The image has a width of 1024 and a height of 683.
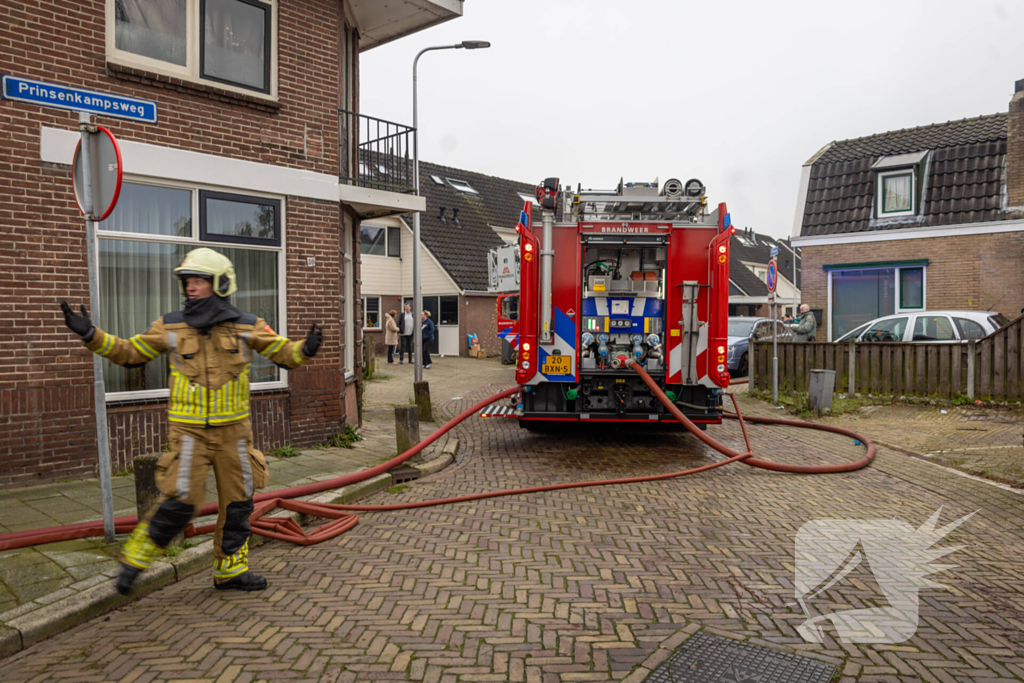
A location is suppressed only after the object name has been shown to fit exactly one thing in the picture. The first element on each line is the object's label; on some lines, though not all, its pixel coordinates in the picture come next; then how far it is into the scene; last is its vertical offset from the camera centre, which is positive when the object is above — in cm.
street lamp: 1230 +101
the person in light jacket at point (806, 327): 1537 -12
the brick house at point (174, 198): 618 +132
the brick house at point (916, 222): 1622 +250
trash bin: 1143 -112
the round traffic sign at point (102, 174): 444 +95
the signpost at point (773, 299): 1222 +41
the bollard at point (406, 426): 738 -111
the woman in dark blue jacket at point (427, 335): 2031 -39
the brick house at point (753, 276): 4153 +299
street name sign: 435 +144
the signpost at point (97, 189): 445 +86
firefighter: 386 -45
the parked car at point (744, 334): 1672 -31
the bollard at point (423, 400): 1078 -121
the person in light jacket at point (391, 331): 2278 -31
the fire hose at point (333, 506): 461 -142
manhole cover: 309 -157
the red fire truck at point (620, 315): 836 +8
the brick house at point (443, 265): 2617 +219
